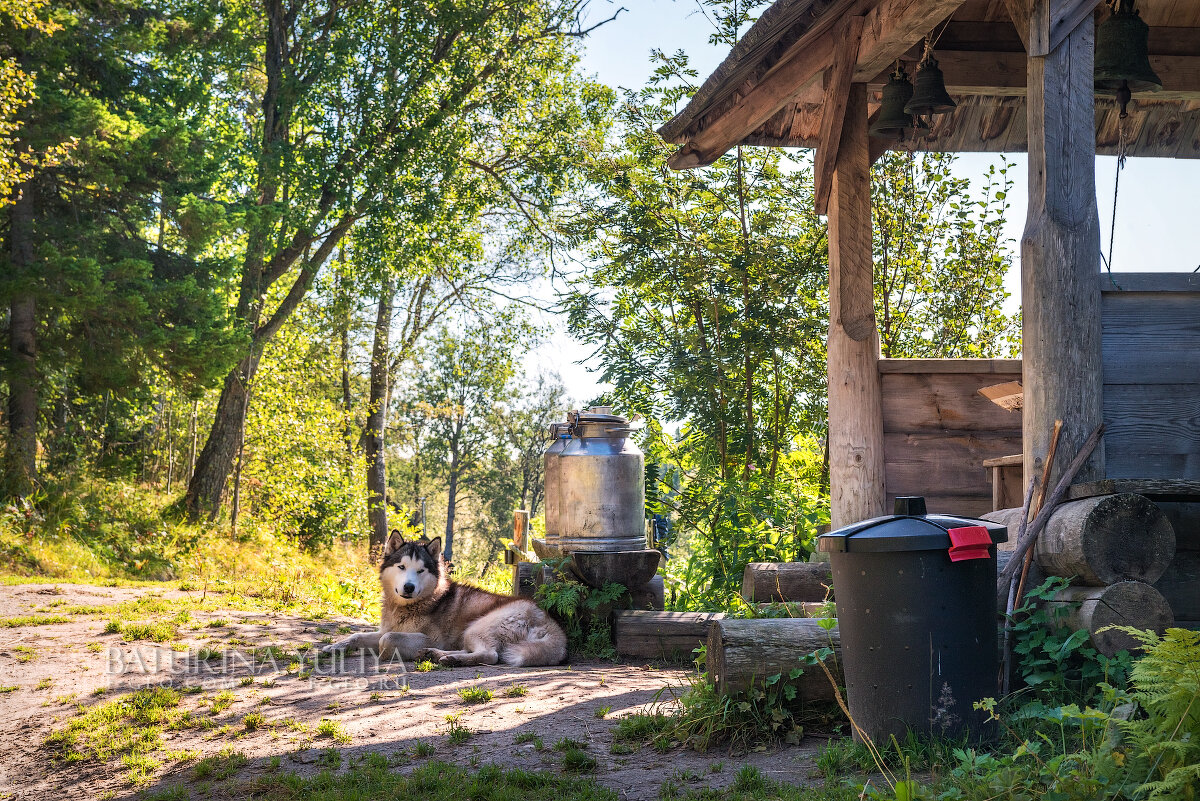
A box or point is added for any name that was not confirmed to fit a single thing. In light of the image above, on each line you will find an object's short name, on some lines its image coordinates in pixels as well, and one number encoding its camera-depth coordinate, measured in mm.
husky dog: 6980
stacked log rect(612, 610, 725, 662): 7066
